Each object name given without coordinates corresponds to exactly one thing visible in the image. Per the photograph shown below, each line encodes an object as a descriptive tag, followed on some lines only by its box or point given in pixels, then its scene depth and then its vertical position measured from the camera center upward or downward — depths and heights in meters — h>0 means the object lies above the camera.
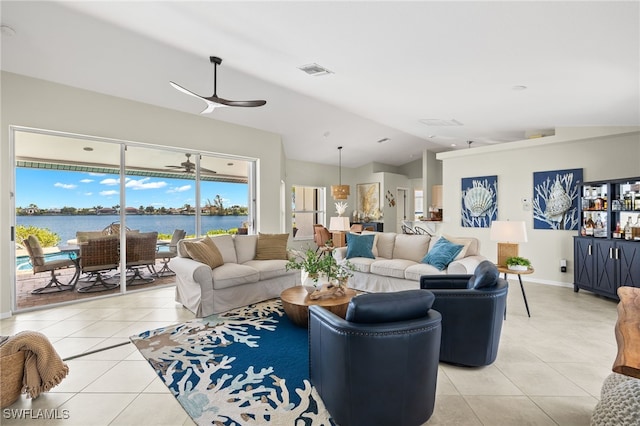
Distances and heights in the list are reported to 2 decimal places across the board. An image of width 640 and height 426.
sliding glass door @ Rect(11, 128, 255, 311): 4.10 +0.27
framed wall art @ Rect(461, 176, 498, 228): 6.32 +0.25
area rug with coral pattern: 2.04 -1.27
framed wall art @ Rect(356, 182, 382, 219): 10.36 +0.47
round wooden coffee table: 3.20 -0.94
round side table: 3.82 -0.71
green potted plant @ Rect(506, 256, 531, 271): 3.94 -0.64
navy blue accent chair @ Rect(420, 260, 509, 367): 2.49 -0.85
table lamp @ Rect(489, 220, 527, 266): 3.89 -0.23
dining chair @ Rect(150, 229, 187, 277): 5.32 -0.71
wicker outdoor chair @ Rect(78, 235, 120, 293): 4.55 -0.70
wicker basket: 2.01 -1.07
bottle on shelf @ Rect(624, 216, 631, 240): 4.29 -0.24
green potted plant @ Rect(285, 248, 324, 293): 3.57 -0.60
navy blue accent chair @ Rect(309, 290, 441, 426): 1.71 -0.81
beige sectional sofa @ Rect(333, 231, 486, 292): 4.23 -0.73
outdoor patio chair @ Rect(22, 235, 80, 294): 4.11 -0.71
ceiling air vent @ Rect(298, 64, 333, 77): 3.84 +1.80
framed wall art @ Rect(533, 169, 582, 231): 5.31 +0.25
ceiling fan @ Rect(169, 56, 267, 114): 3.74 +1.35
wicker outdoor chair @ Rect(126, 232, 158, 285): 4.97 -0.67
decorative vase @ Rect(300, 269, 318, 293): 3.62 -0.90
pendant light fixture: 8.71 +0.61
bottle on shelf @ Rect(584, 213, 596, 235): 4.83 -0.18
